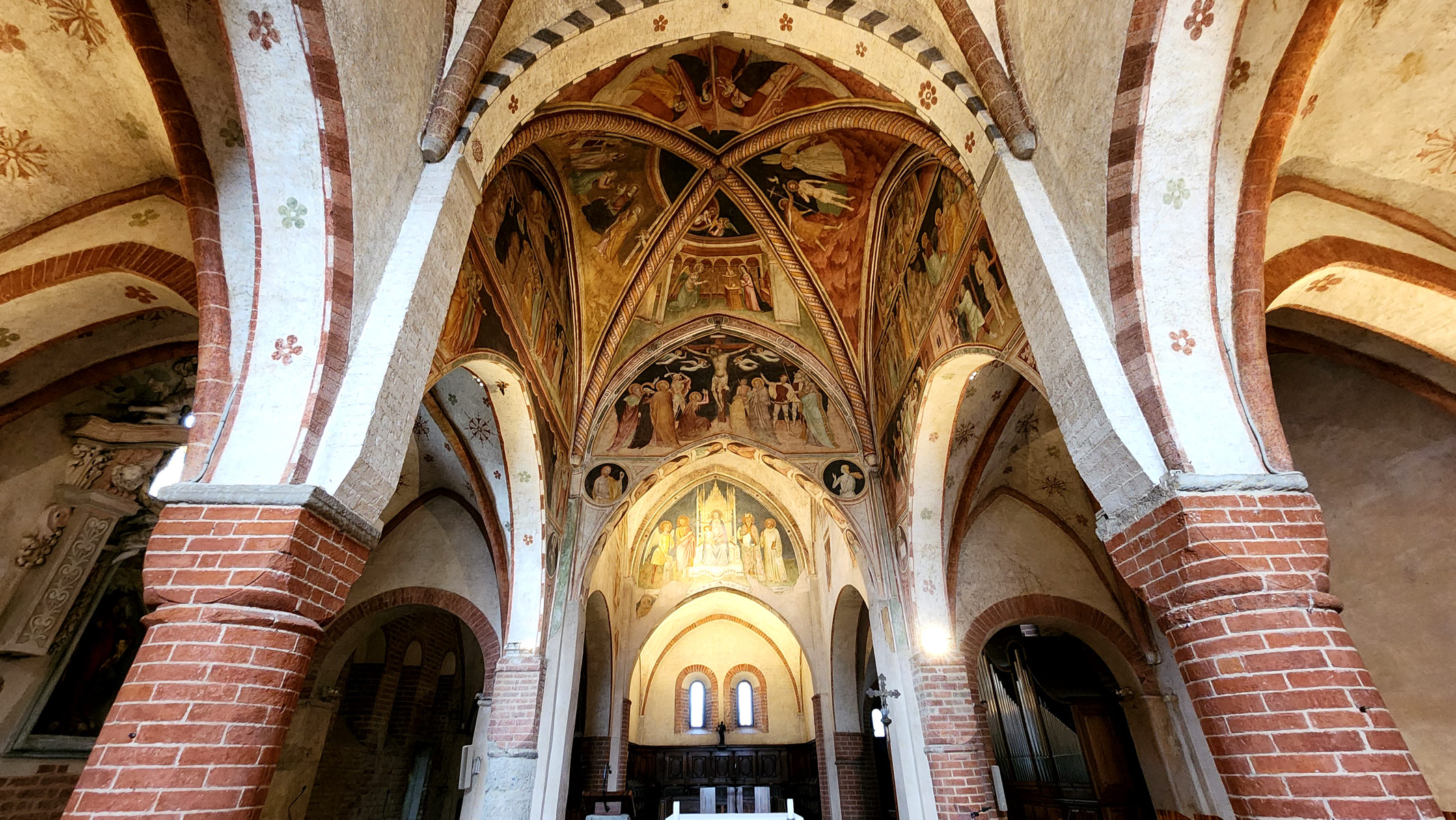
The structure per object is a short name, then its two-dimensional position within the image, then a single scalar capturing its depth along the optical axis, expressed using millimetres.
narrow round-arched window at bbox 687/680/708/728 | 17155
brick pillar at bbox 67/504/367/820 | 2297
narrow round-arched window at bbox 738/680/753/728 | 17156
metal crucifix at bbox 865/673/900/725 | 8055
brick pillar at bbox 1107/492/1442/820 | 2371
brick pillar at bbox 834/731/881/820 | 12398
